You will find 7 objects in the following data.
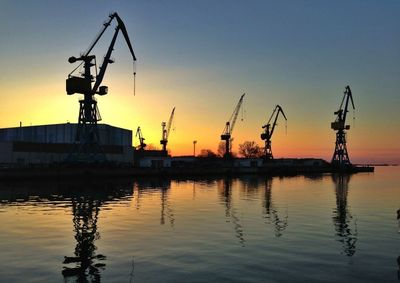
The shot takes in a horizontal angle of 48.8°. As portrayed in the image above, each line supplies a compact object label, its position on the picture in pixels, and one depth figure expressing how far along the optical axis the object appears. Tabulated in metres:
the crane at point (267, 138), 177.00
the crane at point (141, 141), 197.30
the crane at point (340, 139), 159.62
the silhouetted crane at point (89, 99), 86.50
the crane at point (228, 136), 166.79
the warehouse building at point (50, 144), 93.50
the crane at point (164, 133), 192.12
